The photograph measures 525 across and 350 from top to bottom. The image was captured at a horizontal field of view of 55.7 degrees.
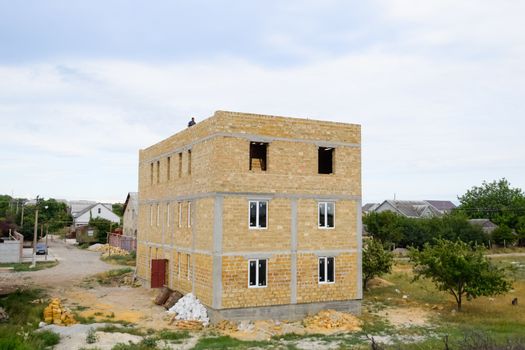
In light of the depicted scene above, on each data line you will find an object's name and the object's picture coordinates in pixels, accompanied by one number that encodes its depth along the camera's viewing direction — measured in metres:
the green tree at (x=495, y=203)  71.06
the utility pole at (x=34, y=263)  40.44
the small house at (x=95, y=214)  87.56
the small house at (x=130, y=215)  60.78
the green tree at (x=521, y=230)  64.38
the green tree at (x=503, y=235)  62.84
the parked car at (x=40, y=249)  51.00
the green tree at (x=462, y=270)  22.34
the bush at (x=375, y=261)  28.07
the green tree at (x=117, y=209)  96.88
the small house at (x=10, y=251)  43.47
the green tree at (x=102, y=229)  63.72
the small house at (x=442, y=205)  106.88
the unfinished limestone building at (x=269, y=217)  20.39
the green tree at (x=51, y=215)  79.53
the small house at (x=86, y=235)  63.91
